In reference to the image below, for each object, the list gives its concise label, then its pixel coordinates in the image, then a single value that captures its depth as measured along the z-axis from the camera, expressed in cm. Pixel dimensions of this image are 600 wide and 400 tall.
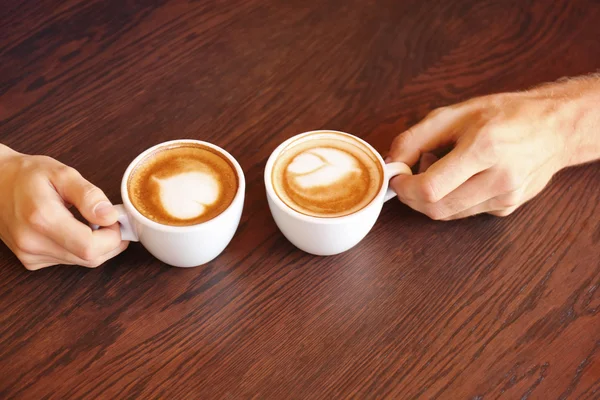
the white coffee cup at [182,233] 94
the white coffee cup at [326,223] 98
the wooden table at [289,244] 94
